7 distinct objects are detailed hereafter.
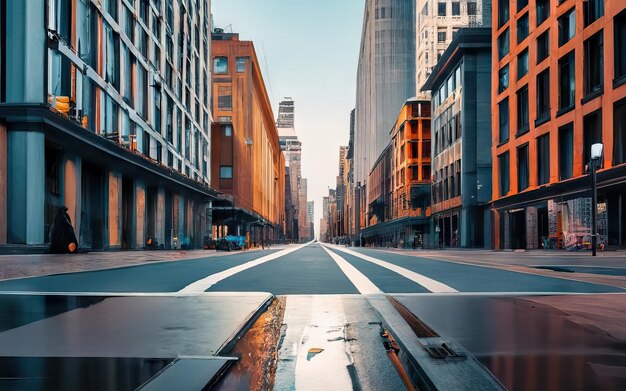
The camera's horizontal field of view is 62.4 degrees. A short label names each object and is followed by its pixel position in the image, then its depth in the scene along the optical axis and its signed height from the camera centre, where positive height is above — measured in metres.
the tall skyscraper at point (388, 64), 135.50 +39.90
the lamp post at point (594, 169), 20.08 +1.64
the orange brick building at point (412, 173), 76.56 +6.07
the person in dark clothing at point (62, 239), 19.56 -0.95
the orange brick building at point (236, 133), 74.12 +12.21
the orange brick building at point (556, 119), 27.17 +5.90
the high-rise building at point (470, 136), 52.25 +7.82
